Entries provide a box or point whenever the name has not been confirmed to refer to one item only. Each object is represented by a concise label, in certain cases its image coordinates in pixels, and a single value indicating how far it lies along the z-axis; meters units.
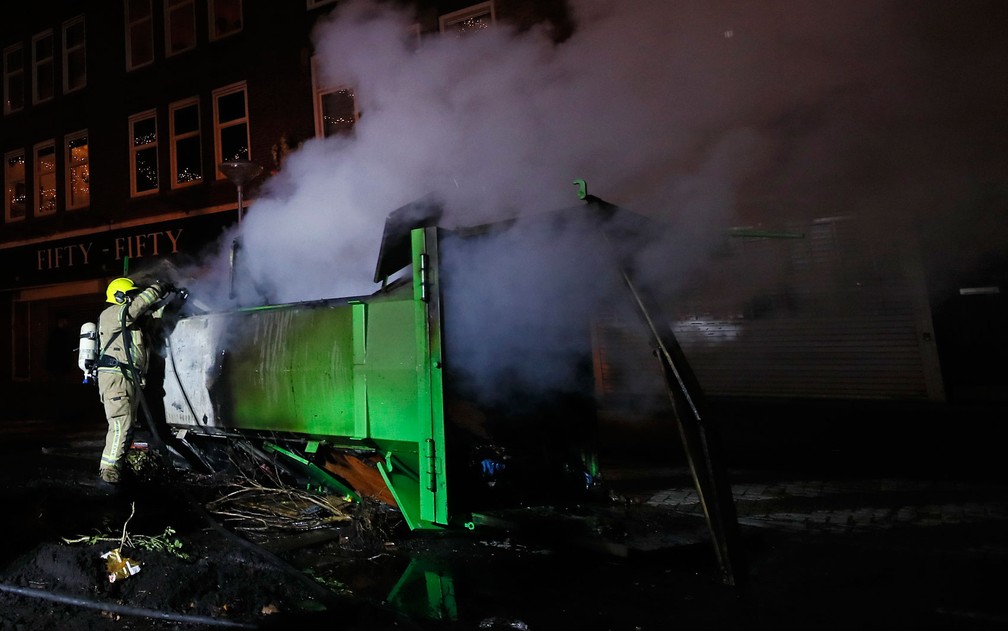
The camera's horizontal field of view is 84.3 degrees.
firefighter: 4.54
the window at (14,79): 14.37
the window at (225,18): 11.29
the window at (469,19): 8.45
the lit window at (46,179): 13.41
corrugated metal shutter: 6.40
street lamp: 6.69
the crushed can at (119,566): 2.94
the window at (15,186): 13.95
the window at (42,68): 13.89
